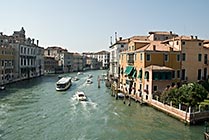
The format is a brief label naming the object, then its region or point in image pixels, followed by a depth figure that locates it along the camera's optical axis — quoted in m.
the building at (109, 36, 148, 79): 37.09
